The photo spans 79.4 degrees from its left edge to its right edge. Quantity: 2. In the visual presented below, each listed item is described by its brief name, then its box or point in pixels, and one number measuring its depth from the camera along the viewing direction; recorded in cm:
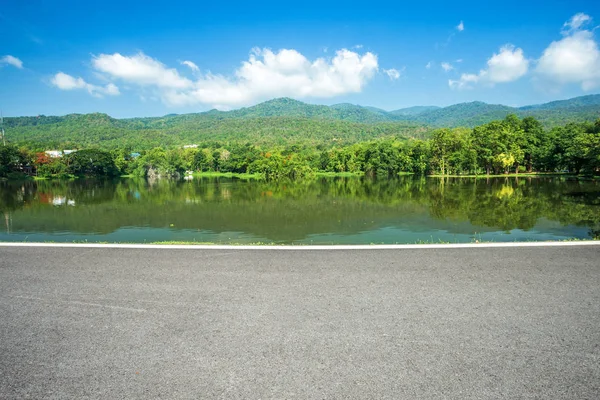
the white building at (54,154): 8912
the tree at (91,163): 8459
